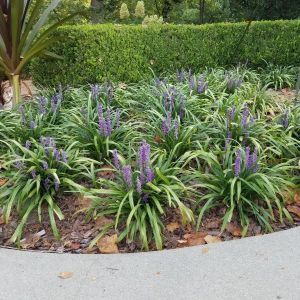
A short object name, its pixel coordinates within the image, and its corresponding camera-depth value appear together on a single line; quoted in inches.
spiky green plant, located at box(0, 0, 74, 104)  139.4
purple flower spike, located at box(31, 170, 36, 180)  89.4
